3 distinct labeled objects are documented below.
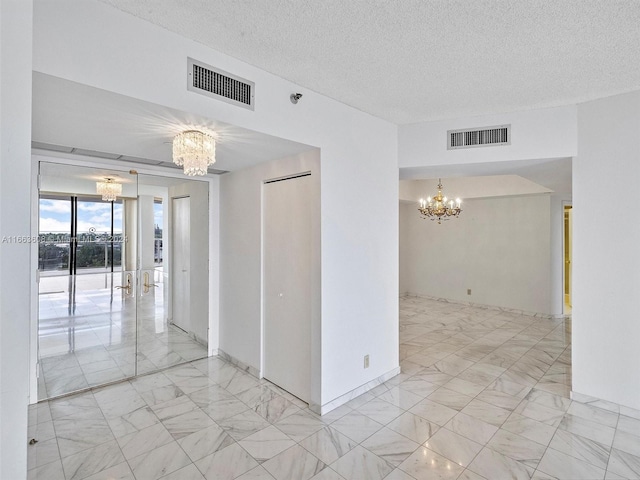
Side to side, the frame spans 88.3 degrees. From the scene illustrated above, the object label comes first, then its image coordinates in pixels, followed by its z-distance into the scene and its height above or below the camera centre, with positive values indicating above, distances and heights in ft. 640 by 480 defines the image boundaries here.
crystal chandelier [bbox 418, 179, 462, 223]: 20.85 +2.14
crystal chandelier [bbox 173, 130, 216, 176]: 7.61 +2.10
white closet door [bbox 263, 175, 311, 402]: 10.23 -1.45
